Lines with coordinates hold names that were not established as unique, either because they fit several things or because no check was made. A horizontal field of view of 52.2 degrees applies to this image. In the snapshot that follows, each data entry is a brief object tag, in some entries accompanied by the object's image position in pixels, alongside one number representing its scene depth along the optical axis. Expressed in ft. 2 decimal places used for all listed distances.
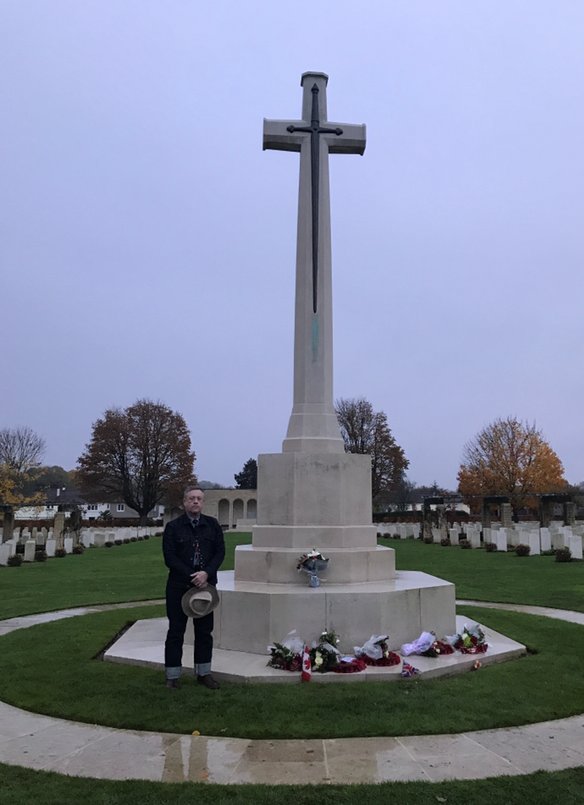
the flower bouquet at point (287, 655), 18.60
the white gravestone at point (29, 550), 72.23
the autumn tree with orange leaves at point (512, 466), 156.76
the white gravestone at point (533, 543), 70.38
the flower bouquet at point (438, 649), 20.13
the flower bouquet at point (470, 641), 20.72
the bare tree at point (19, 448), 175.81
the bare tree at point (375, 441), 164.35
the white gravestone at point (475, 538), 87.30
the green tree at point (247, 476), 247.13
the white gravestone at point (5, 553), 67.10
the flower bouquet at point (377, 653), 19.02
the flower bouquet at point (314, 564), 22.71
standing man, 17.26
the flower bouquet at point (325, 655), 18.54
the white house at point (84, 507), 225.76
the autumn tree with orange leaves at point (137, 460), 167.32
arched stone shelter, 196.95
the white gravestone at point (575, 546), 61.87
